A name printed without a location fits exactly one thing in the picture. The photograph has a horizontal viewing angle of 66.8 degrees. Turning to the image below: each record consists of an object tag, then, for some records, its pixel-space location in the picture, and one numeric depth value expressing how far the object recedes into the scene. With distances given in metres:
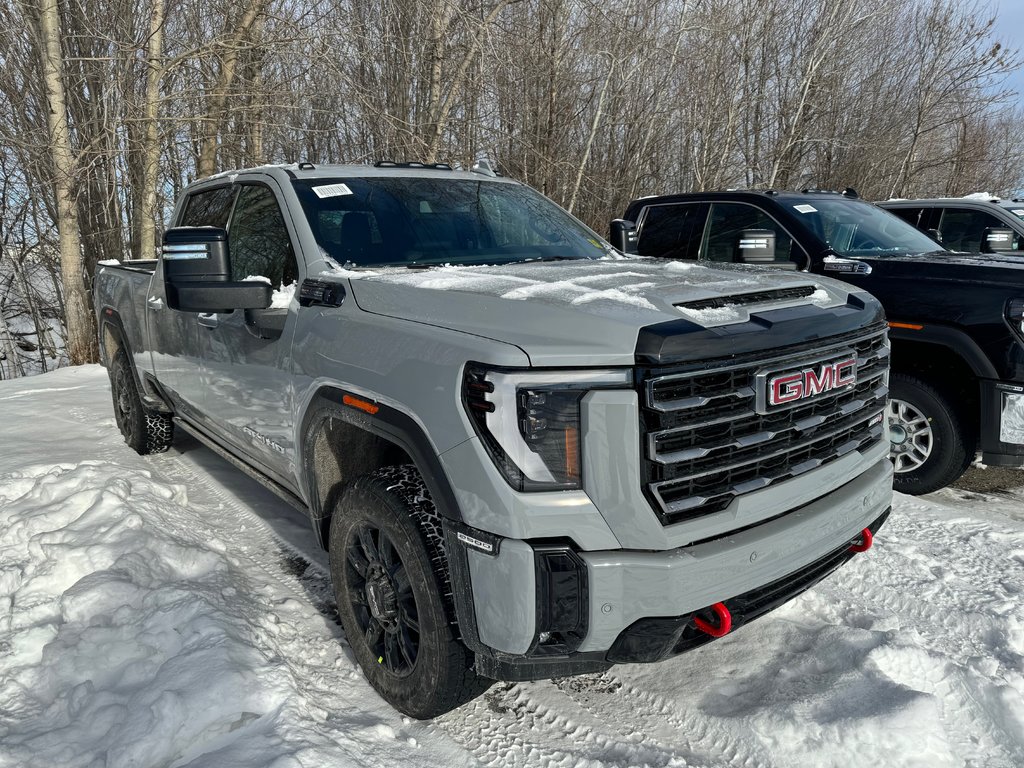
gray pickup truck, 2.09
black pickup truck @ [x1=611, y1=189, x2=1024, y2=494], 4.35
